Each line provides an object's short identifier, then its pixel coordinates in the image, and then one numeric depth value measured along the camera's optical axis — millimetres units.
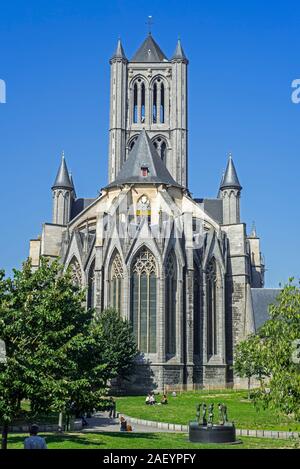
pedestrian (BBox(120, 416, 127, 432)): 28780
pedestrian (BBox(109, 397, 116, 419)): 35844
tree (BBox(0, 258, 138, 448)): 21656
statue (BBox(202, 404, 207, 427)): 24938
